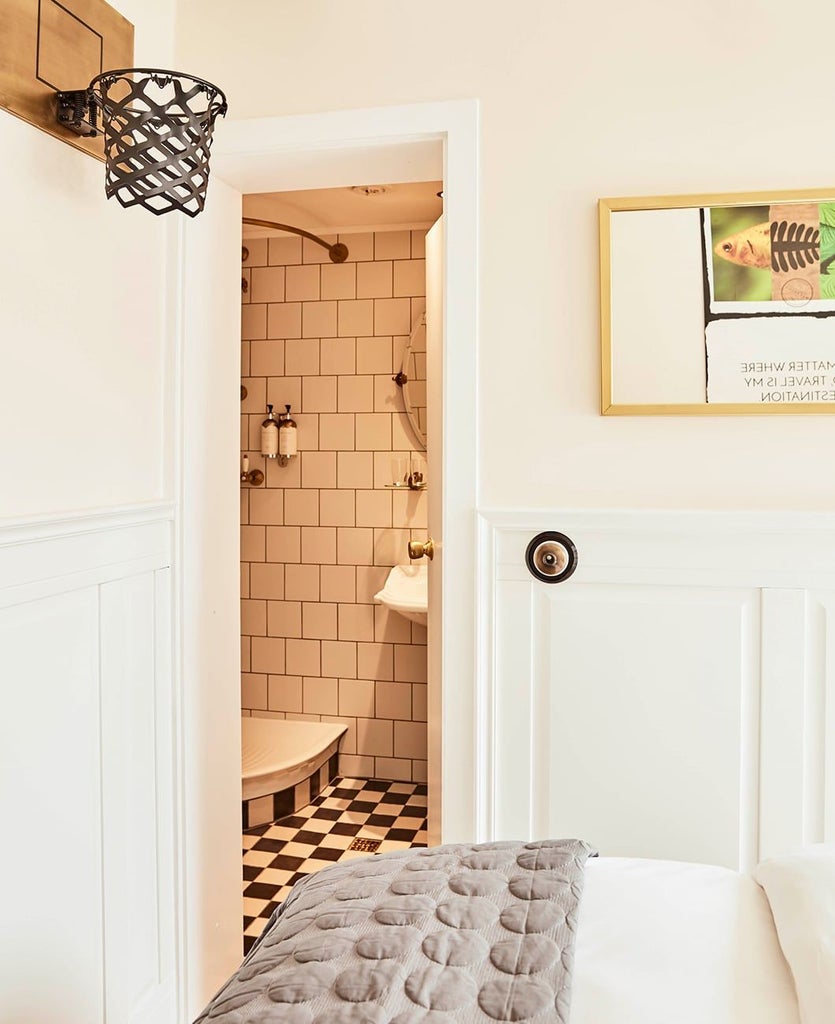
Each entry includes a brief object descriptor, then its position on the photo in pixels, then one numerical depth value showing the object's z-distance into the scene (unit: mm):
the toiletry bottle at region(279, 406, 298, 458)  3695
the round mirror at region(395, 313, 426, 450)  3582
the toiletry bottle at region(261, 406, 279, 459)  3705
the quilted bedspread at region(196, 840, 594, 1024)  818
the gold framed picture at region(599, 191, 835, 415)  1766
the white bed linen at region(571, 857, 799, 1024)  833
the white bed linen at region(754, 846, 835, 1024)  800
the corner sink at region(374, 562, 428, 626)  3281
